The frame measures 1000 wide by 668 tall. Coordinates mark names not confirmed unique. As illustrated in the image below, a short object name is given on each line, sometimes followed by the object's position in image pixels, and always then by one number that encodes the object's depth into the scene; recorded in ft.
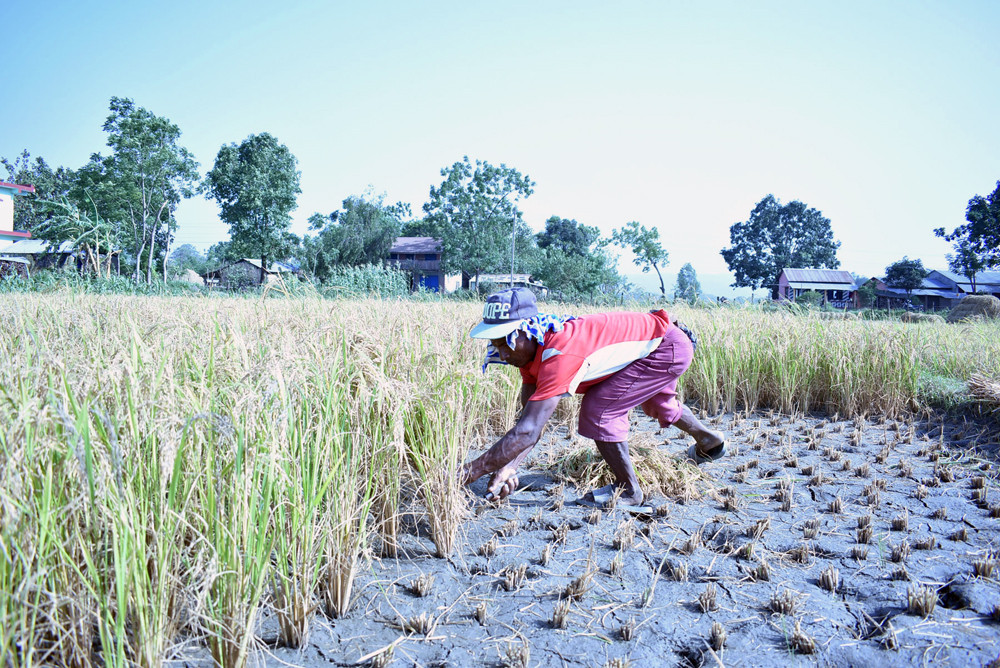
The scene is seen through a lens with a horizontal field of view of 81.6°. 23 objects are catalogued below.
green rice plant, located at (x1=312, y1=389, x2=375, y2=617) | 6.49
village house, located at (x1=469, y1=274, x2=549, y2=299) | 131.24
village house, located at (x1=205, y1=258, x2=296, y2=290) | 128.16
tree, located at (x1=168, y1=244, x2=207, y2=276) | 250.82
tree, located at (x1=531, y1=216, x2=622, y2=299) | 136.36
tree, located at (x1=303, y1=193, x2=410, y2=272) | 137.18
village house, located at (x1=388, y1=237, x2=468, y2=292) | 151.75
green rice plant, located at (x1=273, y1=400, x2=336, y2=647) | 5.79
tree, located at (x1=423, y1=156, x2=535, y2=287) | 130.82
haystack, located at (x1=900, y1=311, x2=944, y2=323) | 49.47
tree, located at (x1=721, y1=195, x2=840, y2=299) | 188.24
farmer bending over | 8.43
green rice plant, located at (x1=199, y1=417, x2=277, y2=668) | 5.20
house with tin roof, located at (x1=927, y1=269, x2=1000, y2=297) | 145.69
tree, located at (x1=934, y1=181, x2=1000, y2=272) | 116.57
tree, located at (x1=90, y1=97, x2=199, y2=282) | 87.61
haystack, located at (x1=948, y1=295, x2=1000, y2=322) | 49.01
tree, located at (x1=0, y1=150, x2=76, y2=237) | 123.13
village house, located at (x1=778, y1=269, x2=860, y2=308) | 167.32
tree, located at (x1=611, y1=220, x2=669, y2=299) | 170.50
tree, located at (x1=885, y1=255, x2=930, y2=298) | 143.33
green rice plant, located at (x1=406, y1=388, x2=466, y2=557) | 8.04
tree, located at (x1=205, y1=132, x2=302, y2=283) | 107.55
